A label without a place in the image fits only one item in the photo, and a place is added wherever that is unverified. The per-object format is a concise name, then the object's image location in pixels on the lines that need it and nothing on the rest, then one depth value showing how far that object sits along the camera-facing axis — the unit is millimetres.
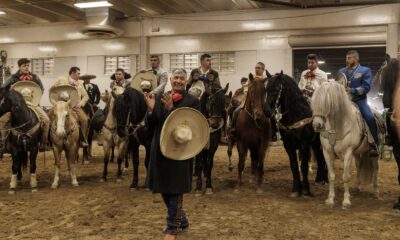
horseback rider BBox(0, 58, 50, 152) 6672
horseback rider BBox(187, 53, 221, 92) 6820
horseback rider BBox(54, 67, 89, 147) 8500
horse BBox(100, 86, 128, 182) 7426
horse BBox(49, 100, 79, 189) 6895
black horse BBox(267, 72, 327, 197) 6238
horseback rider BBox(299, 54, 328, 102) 6996
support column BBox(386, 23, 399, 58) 13711
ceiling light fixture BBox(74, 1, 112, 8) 13438
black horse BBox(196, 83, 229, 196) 6625
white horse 5594
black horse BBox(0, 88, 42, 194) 6531
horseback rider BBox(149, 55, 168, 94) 7389
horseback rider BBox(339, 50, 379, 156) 5961
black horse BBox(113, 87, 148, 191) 6773
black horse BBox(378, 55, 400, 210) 5471
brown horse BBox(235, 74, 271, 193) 6449
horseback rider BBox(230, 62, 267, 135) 7012
